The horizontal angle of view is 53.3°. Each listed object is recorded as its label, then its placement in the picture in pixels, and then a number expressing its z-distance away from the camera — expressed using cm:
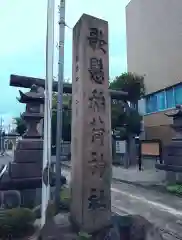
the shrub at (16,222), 355
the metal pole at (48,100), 350
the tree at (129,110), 1369
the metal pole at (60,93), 441
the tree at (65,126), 1600
